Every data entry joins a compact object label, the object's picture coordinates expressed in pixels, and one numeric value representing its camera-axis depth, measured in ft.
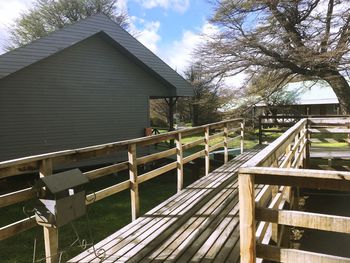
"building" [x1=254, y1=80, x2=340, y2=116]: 84.43
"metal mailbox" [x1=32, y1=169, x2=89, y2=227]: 8.92
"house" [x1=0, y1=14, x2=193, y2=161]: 30.09
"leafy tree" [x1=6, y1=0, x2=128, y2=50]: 88.12
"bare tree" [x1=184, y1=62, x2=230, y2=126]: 58.75
